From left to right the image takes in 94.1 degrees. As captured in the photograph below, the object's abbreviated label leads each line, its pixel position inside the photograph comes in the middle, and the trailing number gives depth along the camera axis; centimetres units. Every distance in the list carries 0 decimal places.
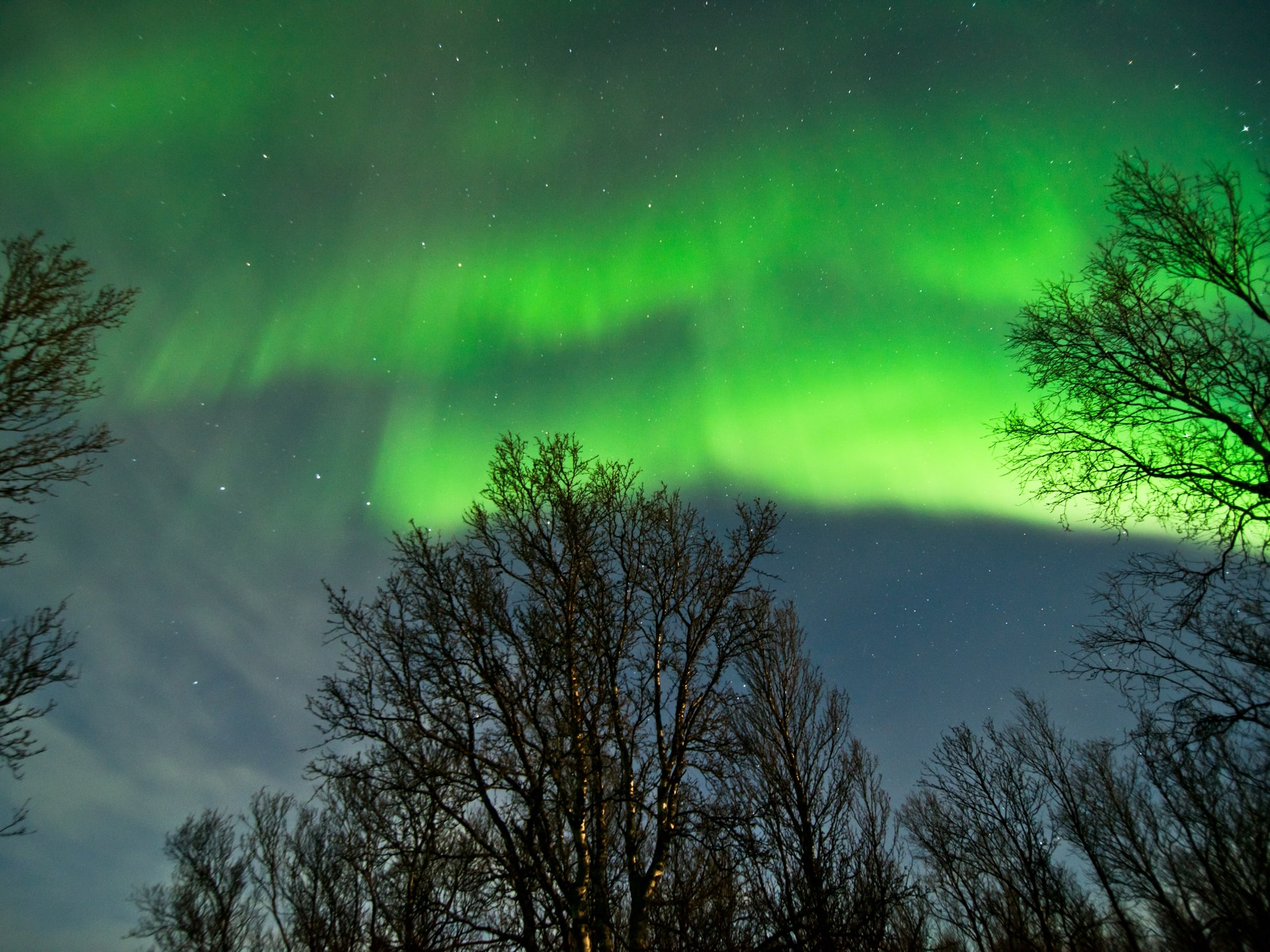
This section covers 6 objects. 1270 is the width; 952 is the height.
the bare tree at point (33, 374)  802
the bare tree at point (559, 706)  623
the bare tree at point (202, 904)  2222
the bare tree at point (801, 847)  631
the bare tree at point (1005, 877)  1923
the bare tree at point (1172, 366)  640
